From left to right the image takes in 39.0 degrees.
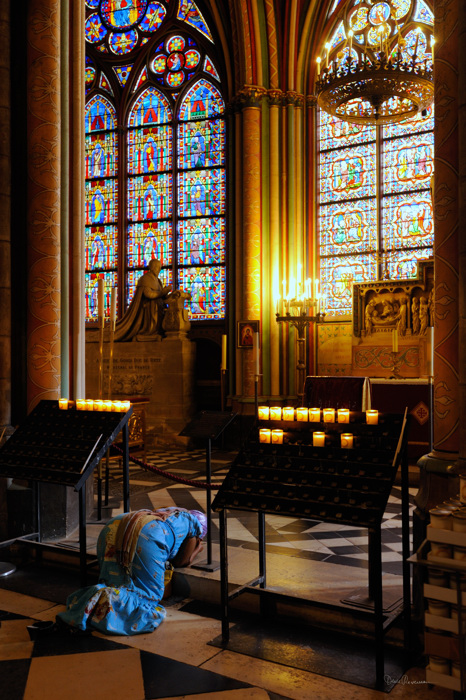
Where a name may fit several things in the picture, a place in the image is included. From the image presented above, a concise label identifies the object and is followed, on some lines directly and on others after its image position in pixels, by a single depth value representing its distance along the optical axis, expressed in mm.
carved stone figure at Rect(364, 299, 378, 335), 11109
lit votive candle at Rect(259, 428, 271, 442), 4059
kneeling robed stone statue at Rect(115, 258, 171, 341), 12727
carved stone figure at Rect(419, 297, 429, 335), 10547
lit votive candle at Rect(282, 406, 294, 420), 4117
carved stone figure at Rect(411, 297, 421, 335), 10680
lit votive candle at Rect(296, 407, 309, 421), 4090
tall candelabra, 11095
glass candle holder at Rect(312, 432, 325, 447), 3881
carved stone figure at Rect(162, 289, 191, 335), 12453
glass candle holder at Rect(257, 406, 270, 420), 4172
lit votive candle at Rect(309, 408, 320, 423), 4059
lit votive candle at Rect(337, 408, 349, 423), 3918
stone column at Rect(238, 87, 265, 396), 12414
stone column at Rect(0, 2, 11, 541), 6035
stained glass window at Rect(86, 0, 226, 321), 14148
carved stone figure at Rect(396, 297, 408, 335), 10750
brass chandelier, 7145
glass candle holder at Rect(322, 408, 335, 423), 3976
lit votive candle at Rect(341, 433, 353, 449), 3777
